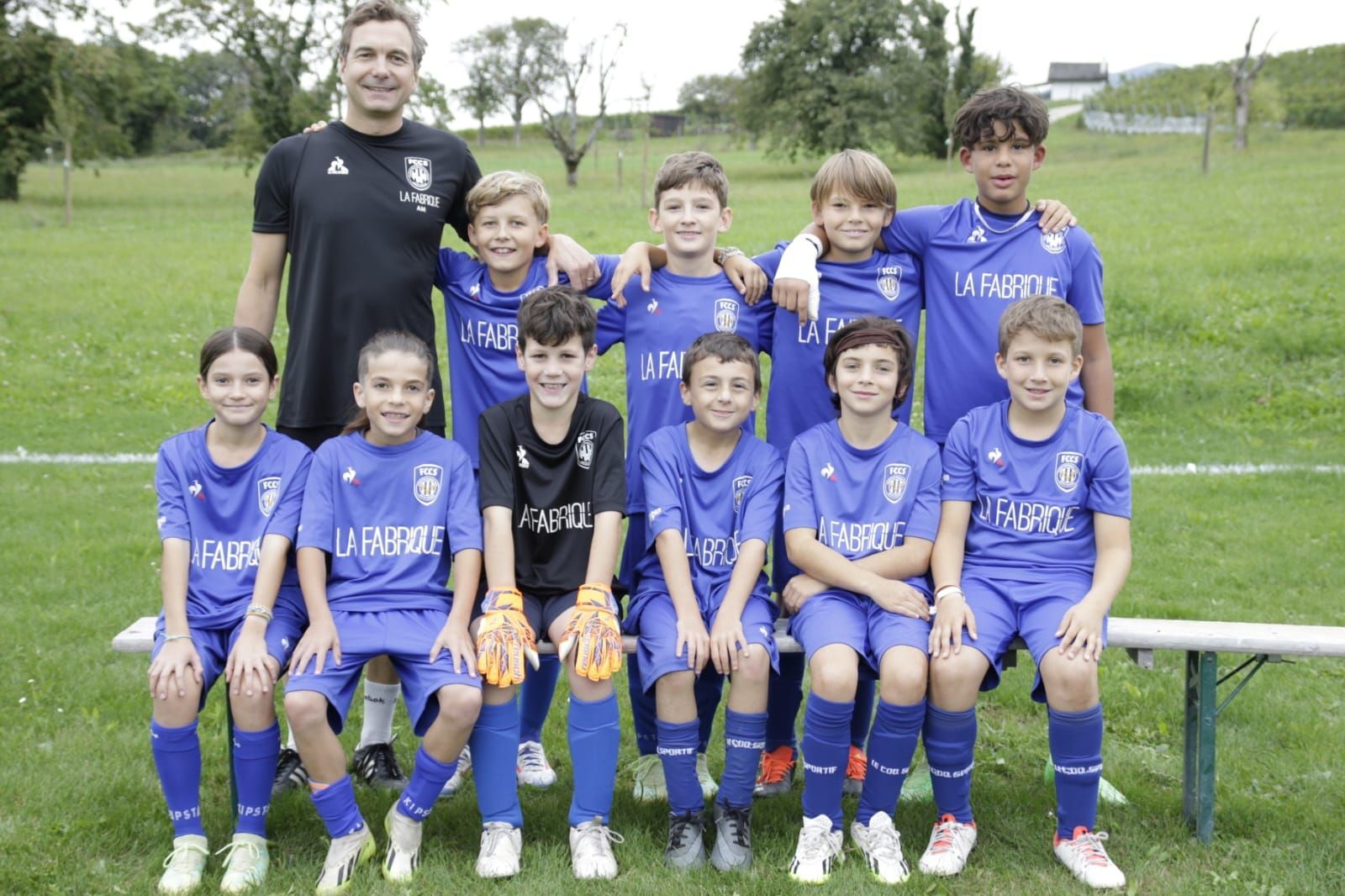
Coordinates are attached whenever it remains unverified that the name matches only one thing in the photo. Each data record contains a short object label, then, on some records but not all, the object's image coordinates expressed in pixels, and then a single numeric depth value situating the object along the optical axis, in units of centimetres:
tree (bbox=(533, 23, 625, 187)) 3850
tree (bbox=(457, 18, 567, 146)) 5431
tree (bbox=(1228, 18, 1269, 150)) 3431
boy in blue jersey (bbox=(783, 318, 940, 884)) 345
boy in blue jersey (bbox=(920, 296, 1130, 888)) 342
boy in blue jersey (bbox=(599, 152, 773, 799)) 402
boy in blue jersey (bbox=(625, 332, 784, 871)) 353
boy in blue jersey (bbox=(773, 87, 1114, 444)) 393
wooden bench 354
